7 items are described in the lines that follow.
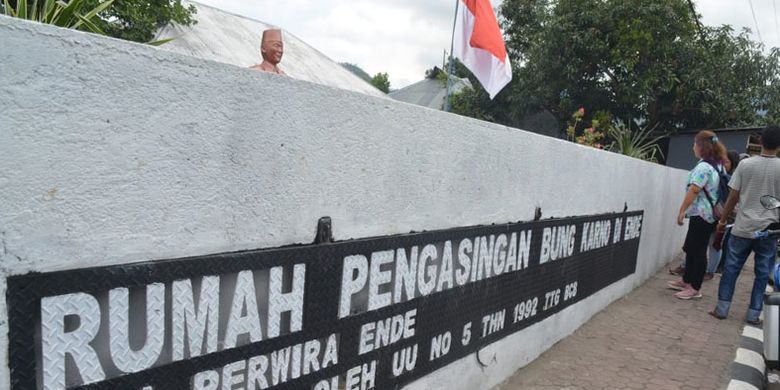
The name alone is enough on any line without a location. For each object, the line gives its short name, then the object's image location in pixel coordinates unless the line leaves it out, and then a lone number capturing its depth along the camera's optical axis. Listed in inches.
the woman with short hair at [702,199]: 226.2
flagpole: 232.8
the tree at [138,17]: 250.9
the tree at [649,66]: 612.1
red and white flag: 235.5
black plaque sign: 52.9
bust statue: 142.6
